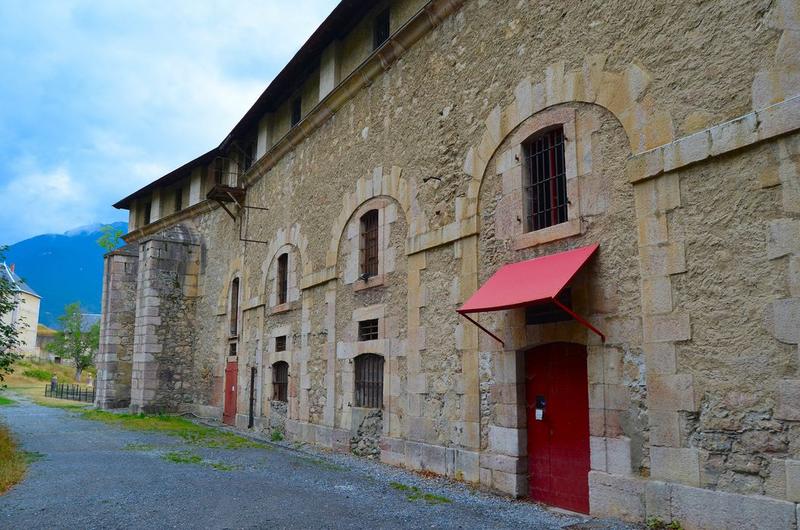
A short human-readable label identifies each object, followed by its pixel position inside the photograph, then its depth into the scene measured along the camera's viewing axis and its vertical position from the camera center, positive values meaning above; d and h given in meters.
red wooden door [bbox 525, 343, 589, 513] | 7.15 -0.74
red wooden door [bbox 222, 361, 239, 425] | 17.86 -0.91
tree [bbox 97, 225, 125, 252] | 32.12 +6.02
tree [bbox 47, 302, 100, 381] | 48.06 +1.35
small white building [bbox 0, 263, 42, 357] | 57.22 +4.19
